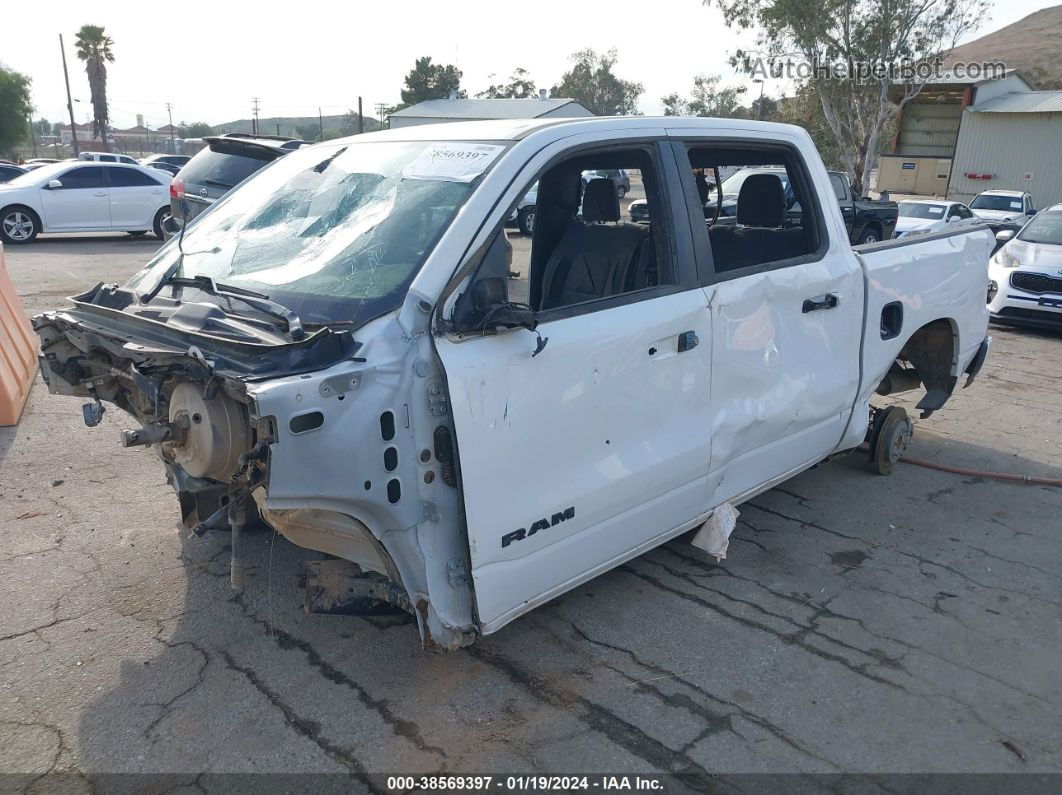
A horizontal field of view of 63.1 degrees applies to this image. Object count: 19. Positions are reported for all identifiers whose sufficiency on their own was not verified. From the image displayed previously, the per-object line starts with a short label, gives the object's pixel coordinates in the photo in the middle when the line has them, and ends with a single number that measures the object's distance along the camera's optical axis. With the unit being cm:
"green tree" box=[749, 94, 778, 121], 4947
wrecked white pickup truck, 281
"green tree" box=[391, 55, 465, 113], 6209
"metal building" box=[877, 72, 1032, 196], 4053
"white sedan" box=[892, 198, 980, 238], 1797
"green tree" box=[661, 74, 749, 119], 6619
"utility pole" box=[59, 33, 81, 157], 4800
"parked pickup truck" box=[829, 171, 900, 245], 1606
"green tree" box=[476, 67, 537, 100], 7394
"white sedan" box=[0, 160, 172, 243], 1647
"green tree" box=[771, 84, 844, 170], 3394
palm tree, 5459
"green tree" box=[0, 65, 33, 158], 4969
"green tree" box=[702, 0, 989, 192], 2914
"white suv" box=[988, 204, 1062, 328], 1041
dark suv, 1080
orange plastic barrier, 611
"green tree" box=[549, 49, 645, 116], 7950
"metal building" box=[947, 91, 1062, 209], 3550
